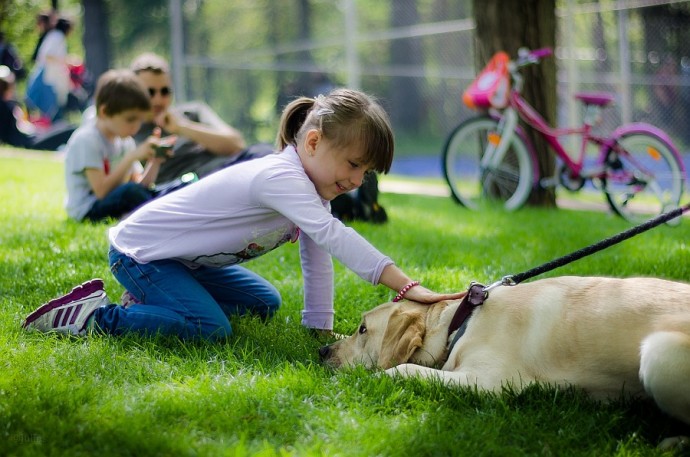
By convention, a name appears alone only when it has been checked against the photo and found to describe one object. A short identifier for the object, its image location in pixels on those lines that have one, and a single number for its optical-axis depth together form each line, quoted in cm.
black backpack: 691
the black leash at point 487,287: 332
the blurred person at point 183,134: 719
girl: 364
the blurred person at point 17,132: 1523
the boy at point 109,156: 643
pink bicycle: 854
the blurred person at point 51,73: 1609
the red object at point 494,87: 852
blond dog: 288
